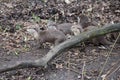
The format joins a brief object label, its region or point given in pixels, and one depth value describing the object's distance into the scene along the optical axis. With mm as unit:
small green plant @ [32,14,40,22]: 7895
